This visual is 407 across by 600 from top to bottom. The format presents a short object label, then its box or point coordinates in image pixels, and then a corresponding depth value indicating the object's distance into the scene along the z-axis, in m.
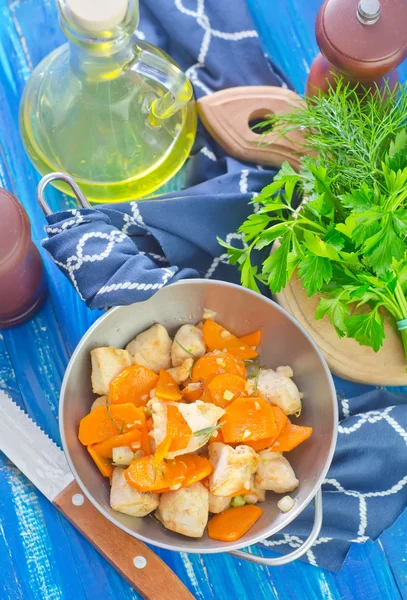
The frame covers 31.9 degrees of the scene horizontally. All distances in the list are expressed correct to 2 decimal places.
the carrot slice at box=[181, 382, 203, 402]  1.21
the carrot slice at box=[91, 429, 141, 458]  1.15
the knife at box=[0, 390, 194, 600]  1.26
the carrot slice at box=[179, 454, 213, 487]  1.13
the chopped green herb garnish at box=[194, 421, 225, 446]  1.12
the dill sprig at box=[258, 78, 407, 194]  1.22
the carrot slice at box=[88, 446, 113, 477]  1.16
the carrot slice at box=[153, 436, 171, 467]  1.10
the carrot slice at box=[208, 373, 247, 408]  1.17
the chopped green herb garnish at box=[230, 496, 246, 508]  1.19
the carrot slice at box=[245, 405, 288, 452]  1.17
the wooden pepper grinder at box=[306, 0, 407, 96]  1.20
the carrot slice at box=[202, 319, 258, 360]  1.26
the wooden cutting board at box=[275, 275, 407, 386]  1.30
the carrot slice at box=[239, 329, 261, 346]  1.27
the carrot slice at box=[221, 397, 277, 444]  1.15
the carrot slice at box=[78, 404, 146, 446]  1.15
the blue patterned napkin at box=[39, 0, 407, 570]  1.32
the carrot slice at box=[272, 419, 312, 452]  1.19
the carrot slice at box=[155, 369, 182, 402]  1.18
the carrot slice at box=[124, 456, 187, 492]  1.10
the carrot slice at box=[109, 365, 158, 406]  1.18
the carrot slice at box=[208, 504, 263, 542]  1.15
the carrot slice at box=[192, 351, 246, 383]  1.20
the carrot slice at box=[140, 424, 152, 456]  1.16
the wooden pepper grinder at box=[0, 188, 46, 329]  1.14
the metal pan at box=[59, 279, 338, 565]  1.11
